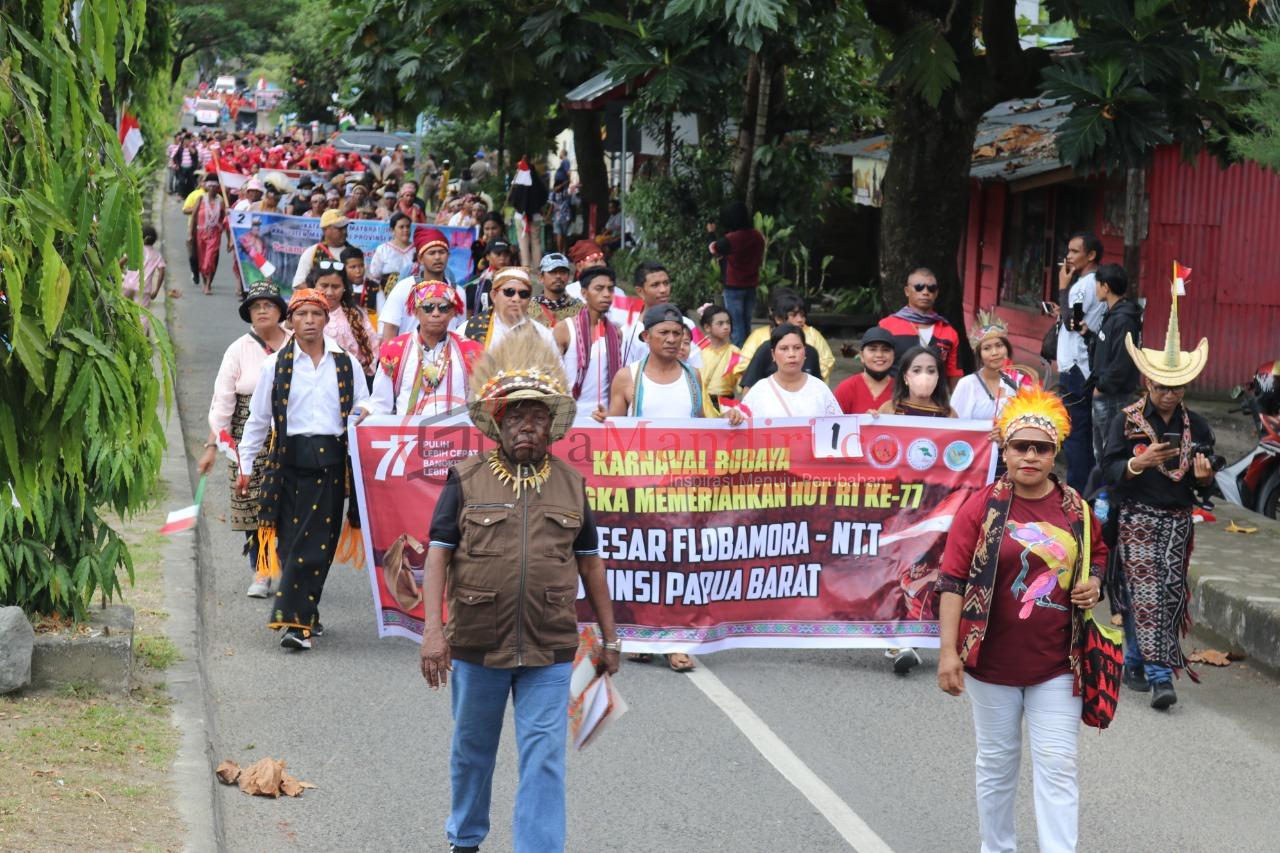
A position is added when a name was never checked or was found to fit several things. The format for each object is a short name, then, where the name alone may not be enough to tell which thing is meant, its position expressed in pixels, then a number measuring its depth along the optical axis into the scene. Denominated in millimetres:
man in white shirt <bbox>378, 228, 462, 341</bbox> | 11617
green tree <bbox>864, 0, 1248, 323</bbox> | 11953
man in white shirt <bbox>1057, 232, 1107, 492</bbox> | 12008
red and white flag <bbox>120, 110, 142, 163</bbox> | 11789
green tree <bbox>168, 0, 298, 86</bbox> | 51709
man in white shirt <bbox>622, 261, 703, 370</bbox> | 10414
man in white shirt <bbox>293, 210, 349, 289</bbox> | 16031
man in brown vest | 5191
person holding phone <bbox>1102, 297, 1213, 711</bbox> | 7840
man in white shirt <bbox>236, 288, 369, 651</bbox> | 8531
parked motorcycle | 12195
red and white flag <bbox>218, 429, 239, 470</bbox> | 9000
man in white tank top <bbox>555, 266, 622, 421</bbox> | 10102
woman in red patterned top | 5438
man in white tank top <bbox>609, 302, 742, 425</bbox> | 8594
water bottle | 8422
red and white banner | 8438
